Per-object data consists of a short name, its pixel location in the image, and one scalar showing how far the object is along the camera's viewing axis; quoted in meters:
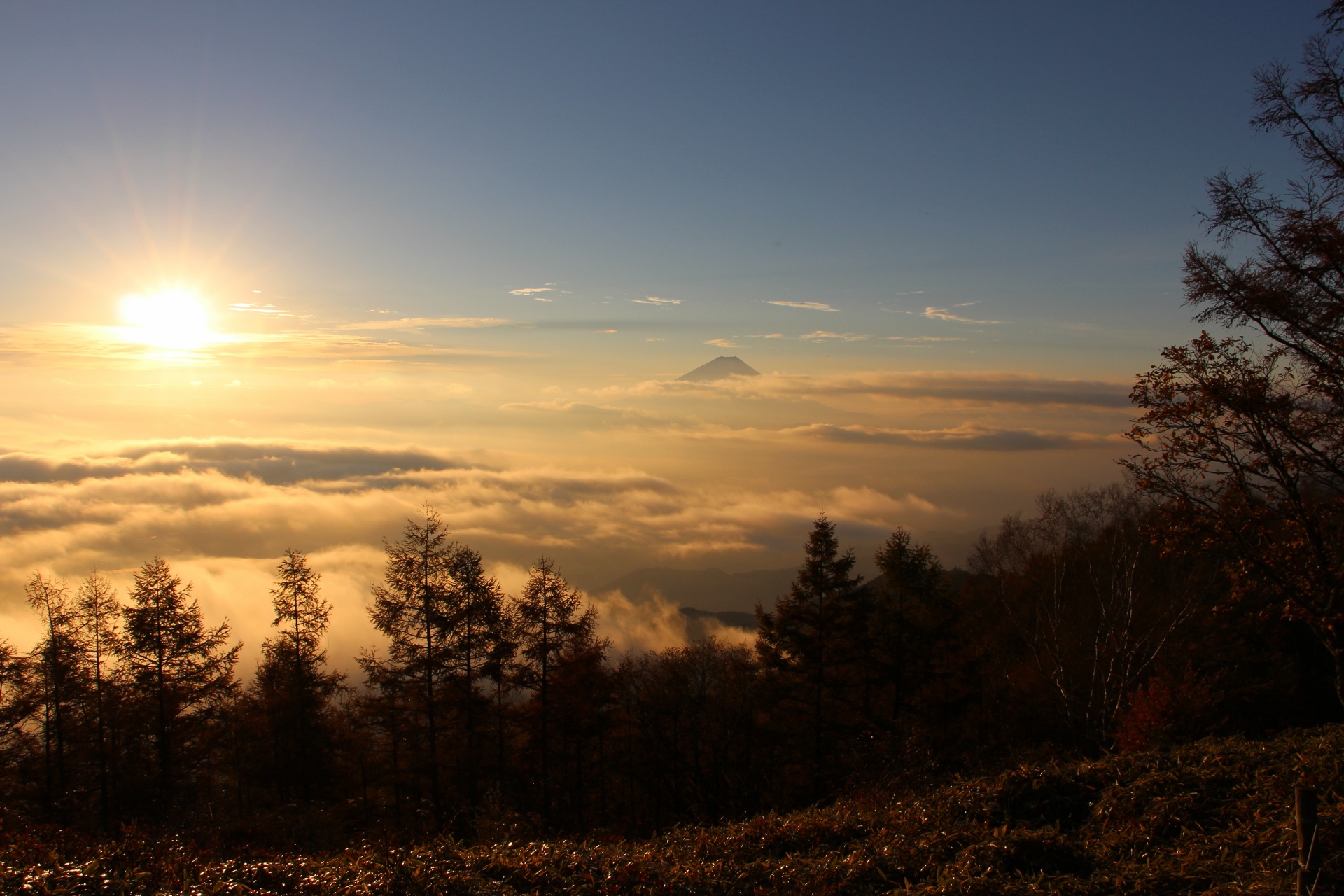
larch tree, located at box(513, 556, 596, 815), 23.38
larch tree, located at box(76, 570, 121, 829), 24.80
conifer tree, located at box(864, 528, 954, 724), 26.23
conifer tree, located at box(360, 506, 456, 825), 22.09
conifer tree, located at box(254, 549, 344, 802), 24.58
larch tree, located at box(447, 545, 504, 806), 22.39
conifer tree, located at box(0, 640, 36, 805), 22.42
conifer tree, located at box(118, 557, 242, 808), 23.67
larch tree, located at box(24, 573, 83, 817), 23.92
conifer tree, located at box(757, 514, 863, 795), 25.31
